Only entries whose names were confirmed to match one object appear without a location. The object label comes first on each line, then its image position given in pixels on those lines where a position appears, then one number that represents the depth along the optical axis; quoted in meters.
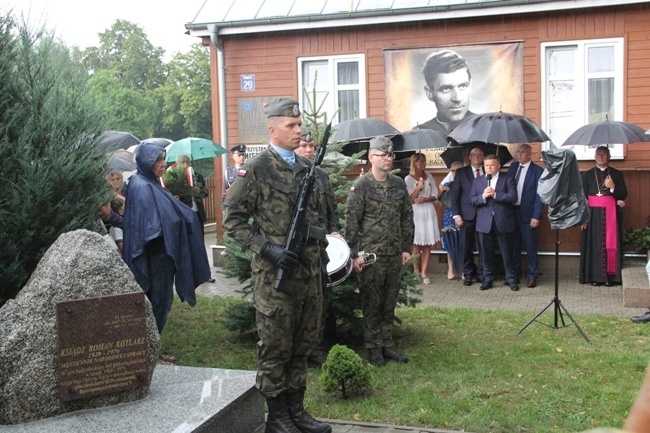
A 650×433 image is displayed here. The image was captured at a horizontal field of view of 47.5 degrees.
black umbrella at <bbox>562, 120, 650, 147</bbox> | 10.84
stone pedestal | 4.64
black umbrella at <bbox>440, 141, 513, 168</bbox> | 12.20
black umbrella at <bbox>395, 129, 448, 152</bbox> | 11.70
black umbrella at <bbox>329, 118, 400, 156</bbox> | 11.16
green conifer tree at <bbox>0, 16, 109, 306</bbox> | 5.55
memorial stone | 4.72
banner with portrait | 13.00
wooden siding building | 12.33
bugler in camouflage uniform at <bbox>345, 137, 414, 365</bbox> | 7.05
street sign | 14.48
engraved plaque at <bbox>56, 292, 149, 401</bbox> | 4.85
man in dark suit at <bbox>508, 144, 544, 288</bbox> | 11.65
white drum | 6.42
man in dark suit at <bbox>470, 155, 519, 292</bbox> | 11.40
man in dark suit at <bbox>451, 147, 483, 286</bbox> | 11.92
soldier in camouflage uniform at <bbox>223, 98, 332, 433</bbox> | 5.07
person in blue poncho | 6.48
